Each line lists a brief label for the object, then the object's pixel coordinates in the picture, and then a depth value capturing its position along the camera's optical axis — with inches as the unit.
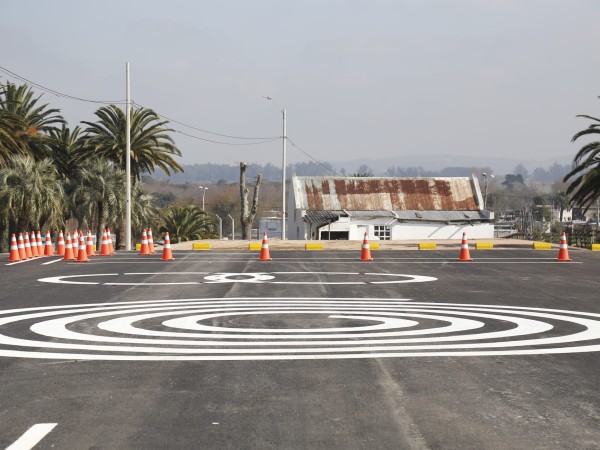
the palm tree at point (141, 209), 2204.7
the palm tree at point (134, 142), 2155.5
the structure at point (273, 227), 5052.7
